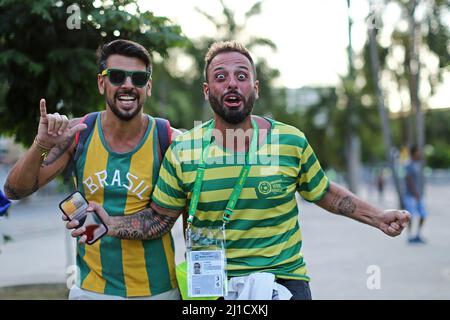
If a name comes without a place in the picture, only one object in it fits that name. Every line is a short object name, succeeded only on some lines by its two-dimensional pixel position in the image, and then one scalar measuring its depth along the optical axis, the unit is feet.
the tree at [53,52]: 17.37
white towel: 9.83
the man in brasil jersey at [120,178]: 11.09
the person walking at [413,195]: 40.50
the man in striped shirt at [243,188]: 10.30
